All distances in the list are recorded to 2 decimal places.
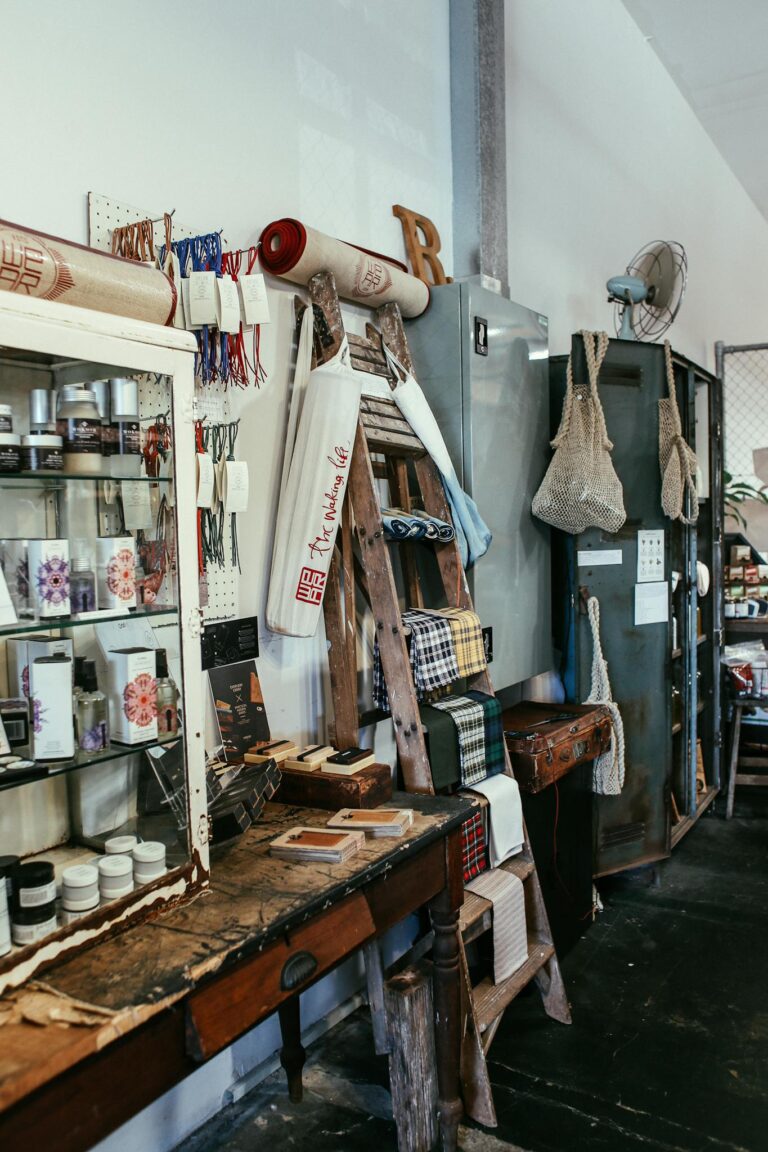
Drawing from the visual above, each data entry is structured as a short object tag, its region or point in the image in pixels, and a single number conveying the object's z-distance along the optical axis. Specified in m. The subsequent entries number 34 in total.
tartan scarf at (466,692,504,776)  2.49
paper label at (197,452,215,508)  1.97
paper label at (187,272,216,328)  1.83
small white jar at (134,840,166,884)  1.48
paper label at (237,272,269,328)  1.89
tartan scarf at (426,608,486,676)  2.43
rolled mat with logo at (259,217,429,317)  2.18
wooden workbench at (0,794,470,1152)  1.10
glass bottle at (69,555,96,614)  1.43
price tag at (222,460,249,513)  2.04
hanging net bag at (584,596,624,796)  3.25
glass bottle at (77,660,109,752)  1.46
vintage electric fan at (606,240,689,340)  3.82
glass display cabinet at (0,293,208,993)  1.35
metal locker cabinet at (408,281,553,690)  2.74
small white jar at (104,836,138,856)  1.48
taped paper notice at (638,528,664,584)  3.46
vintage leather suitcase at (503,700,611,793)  2.70
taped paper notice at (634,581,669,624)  3.46
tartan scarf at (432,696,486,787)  2.38
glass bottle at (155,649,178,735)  1.53
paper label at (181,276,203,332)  1.84
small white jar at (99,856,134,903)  1.42
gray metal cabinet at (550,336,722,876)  3.34
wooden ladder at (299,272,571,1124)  2.23
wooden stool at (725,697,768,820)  4.46
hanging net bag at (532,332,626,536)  3.04
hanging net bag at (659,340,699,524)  3.39
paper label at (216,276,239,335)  1.86
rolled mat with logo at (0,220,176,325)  1.35
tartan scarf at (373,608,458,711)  2.32
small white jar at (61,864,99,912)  1.37
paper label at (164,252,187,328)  1.80
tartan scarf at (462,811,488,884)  2.34
